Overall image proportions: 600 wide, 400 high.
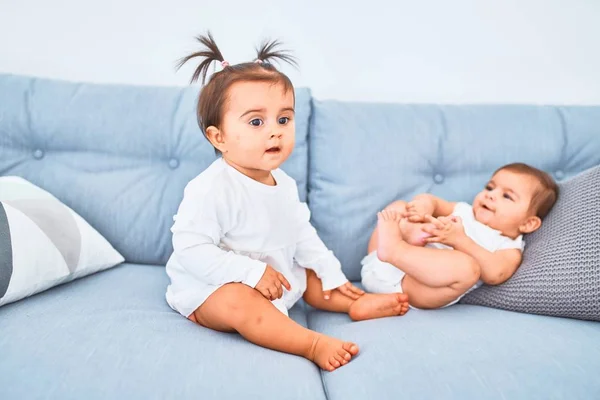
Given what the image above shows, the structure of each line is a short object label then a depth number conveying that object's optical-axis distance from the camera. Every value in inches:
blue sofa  43.3
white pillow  43.3
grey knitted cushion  44.6
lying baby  48.5
